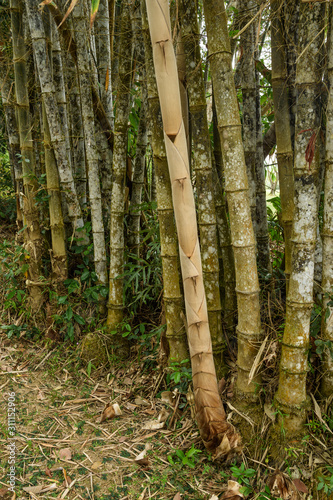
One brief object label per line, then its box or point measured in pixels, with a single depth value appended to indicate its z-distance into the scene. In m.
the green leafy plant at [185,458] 1.86
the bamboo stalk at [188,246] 1.56
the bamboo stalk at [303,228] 1.67
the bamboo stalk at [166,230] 2.09
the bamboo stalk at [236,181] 1.79
